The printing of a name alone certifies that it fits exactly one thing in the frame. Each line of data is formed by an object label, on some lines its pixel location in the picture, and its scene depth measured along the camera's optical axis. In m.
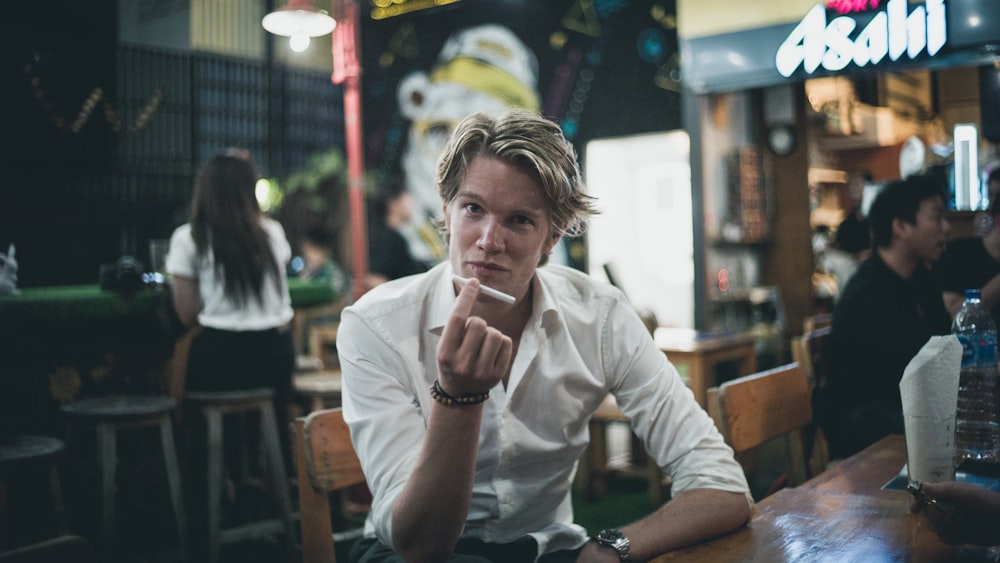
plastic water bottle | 1.97
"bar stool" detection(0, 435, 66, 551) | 2.64
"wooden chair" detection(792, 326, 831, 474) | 3.00
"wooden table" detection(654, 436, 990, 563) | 1.29
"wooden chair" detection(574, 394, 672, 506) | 4.13
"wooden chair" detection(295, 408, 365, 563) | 1.58
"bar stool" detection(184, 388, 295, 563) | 3.27
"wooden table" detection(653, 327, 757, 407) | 4.47
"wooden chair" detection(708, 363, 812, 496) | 1.93
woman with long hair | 3.48
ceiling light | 4.89
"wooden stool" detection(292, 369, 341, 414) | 3.75
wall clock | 6.70
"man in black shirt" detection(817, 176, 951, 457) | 2.94
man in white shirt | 1.37
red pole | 5.28
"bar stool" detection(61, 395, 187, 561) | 3.06
